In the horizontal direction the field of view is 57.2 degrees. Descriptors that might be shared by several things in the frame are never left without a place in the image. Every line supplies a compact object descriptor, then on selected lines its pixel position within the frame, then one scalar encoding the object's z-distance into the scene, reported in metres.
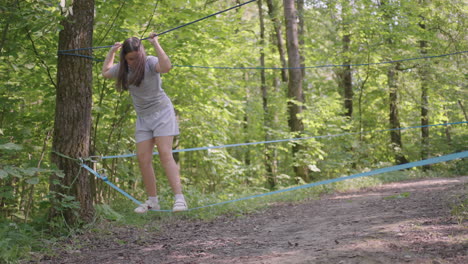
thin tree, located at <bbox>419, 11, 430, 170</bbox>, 13.96
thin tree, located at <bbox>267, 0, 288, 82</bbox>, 13.55
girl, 4.12
